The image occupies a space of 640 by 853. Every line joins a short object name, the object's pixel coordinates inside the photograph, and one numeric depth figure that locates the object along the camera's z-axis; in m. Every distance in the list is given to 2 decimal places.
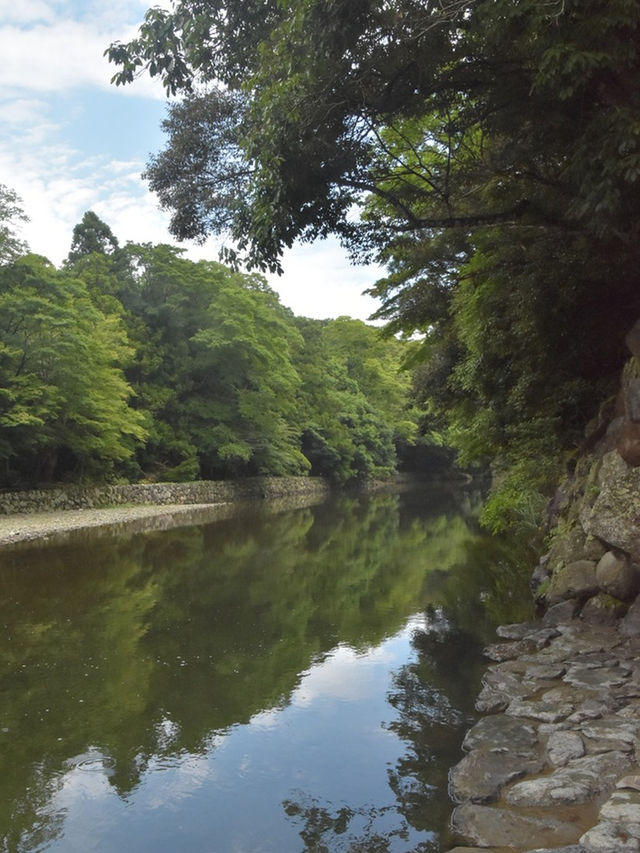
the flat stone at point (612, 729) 4.41
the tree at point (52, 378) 20.31
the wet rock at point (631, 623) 6.53
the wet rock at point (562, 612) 7.55
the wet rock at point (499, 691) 5.60
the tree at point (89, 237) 33.53
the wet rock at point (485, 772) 4.10
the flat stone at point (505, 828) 3.44
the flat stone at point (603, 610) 7.03
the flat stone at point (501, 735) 4.70
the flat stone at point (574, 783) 3.78
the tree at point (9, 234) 21.81
